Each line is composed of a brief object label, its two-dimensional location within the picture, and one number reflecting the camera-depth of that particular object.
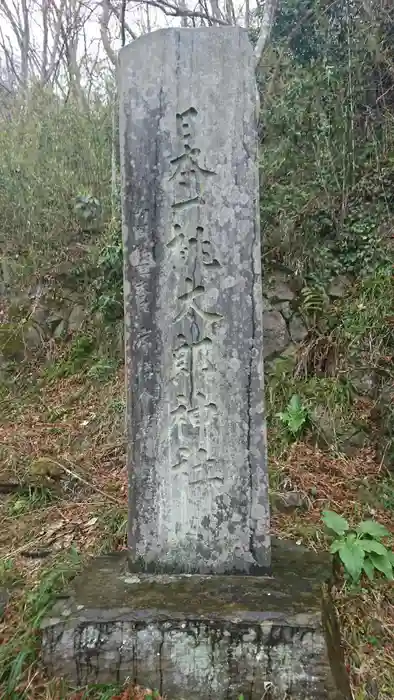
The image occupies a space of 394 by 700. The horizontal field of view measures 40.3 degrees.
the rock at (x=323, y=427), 4.38
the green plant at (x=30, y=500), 3.98
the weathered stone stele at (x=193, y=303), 2.61
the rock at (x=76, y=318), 6.23
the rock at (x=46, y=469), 4.20
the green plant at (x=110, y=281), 5.94
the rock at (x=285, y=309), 5.20
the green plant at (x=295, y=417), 4.39
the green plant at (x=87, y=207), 6.67
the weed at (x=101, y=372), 5.63
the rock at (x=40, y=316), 6.27
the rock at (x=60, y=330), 6.21
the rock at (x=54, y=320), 6.28
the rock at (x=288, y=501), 3.74
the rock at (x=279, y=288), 5.29
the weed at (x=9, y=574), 3.10
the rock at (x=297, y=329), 5.07
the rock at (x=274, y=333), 5.06
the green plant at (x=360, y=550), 2.81
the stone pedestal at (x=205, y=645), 2.16
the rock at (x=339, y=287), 5.26
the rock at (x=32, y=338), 6.15
